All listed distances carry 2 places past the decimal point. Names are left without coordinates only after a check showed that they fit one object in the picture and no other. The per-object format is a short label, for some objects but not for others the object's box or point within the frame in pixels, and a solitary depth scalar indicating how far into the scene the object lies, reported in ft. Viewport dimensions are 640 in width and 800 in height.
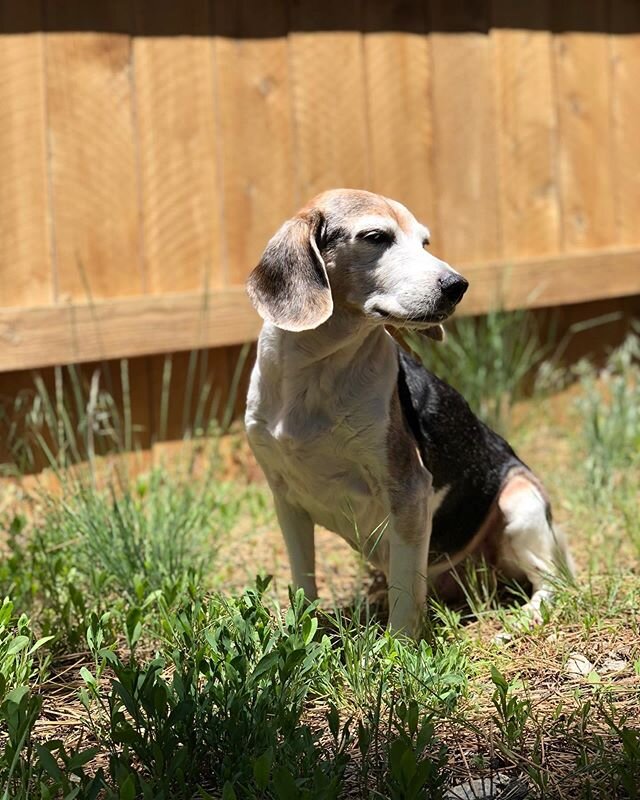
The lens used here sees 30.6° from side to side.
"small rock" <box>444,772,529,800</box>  8.20
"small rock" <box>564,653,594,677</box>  10.13
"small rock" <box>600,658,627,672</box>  10.12
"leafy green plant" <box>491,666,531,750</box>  8.71
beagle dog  10.58
